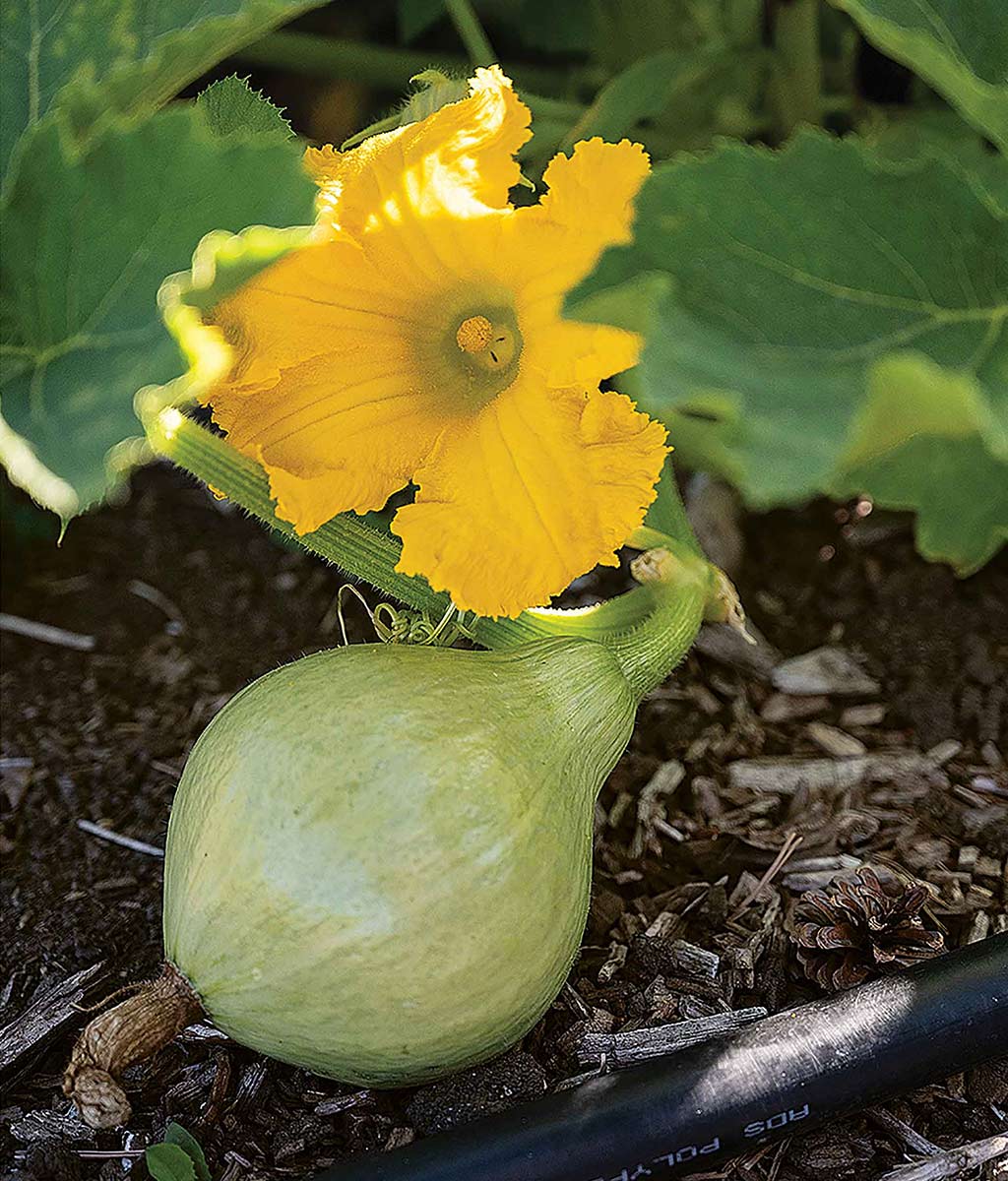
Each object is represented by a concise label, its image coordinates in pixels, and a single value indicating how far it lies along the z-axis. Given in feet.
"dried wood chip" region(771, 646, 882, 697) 2.81
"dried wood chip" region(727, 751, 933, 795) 2.65
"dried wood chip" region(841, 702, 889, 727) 2.76
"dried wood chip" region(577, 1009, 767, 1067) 2.24
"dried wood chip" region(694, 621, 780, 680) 2.83
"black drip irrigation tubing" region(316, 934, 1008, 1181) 2.06
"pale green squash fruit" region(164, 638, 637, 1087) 2.06
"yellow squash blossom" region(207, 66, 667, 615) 2.17
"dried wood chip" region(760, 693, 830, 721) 2.78
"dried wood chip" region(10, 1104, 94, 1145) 2.23
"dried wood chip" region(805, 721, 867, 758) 2.72
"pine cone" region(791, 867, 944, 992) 2.31
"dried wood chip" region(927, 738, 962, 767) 2.69
